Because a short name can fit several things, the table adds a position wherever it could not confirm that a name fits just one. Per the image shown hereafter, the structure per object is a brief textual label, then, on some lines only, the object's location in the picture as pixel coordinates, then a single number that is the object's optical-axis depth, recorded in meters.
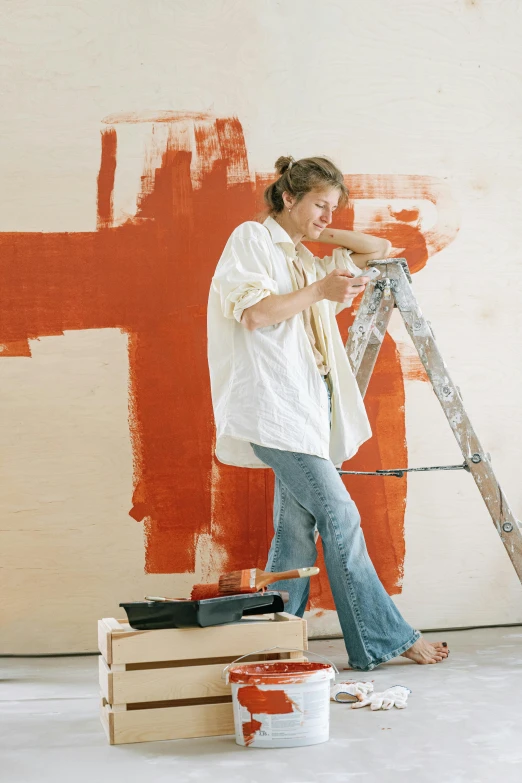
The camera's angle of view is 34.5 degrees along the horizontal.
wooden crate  1.69
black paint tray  1.70
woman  2.17
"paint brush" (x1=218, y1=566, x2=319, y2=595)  1.80
